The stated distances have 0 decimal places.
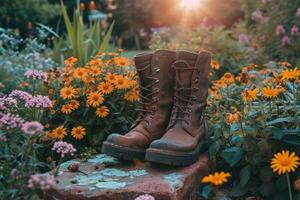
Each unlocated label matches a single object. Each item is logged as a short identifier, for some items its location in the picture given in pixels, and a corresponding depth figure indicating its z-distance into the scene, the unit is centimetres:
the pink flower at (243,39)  664
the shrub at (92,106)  244
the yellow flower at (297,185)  165
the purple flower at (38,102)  184
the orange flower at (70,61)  284
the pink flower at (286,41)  567
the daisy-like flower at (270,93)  198
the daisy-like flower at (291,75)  201
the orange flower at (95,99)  240
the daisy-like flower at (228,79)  272
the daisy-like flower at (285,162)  150
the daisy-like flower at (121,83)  248
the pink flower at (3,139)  162
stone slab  184
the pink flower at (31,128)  138
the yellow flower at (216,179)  133
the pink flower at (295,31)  555
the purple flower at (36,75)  215
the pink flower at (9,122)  162
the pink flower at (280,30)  578
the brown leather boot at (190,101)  209
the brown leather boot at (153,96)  215
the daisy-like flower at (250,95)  214
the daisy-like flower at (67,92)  246
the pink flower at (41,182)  132
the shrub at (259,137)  198
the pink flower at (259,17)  638
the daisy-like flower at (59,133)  231
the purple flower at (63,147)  162
